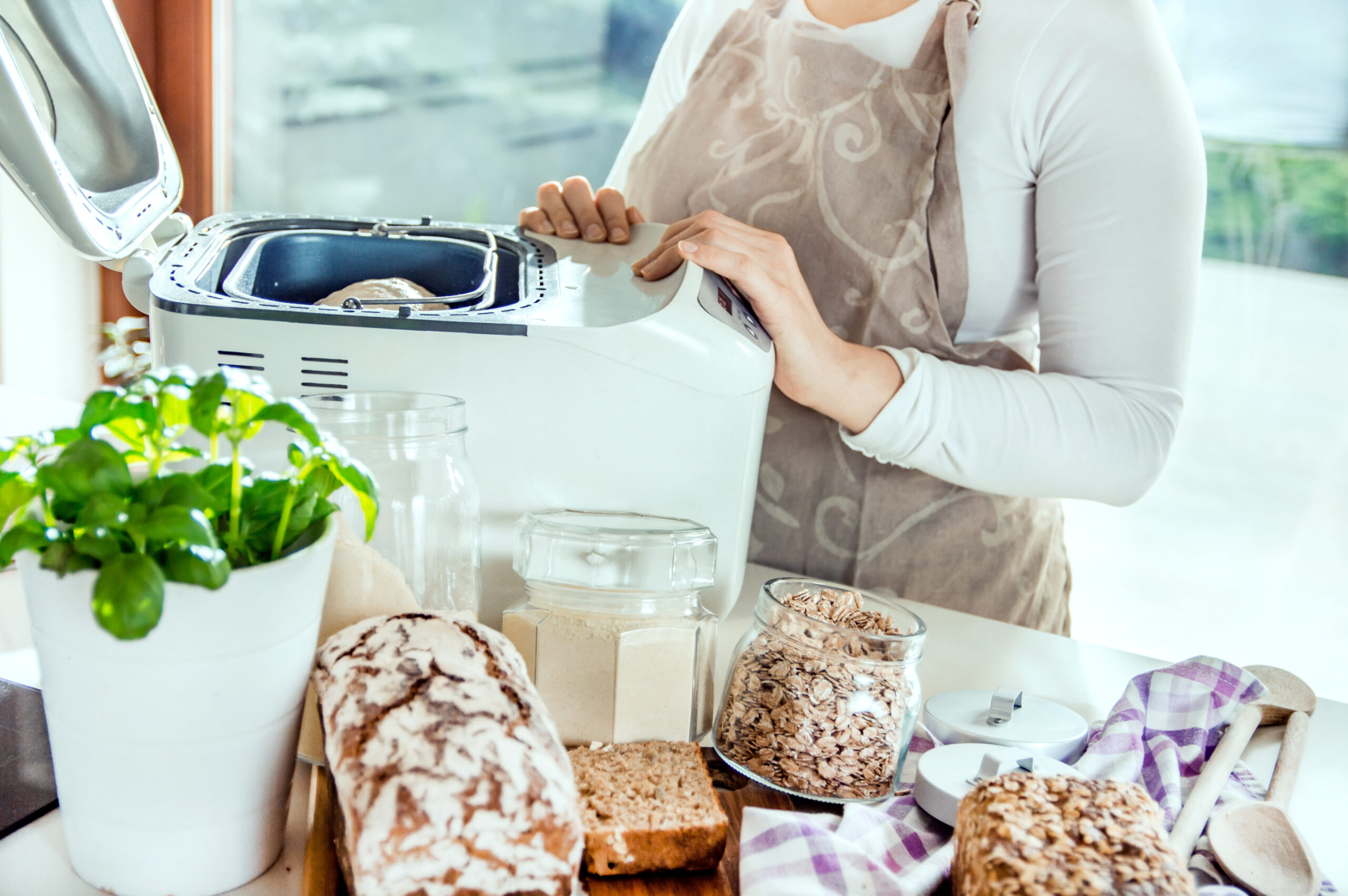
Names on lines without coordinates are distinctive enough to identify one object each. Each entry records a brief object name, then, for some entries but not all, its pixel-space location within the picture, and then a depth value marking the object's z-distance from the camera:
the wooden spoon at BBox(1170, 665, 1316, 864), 0.54
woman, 0.85
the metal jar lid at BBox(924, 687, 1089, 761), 0.63
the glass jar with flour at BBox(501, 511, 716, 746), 0.59
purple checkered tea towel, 0.48
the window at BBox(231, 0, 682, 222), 2.26
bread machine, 0.65
